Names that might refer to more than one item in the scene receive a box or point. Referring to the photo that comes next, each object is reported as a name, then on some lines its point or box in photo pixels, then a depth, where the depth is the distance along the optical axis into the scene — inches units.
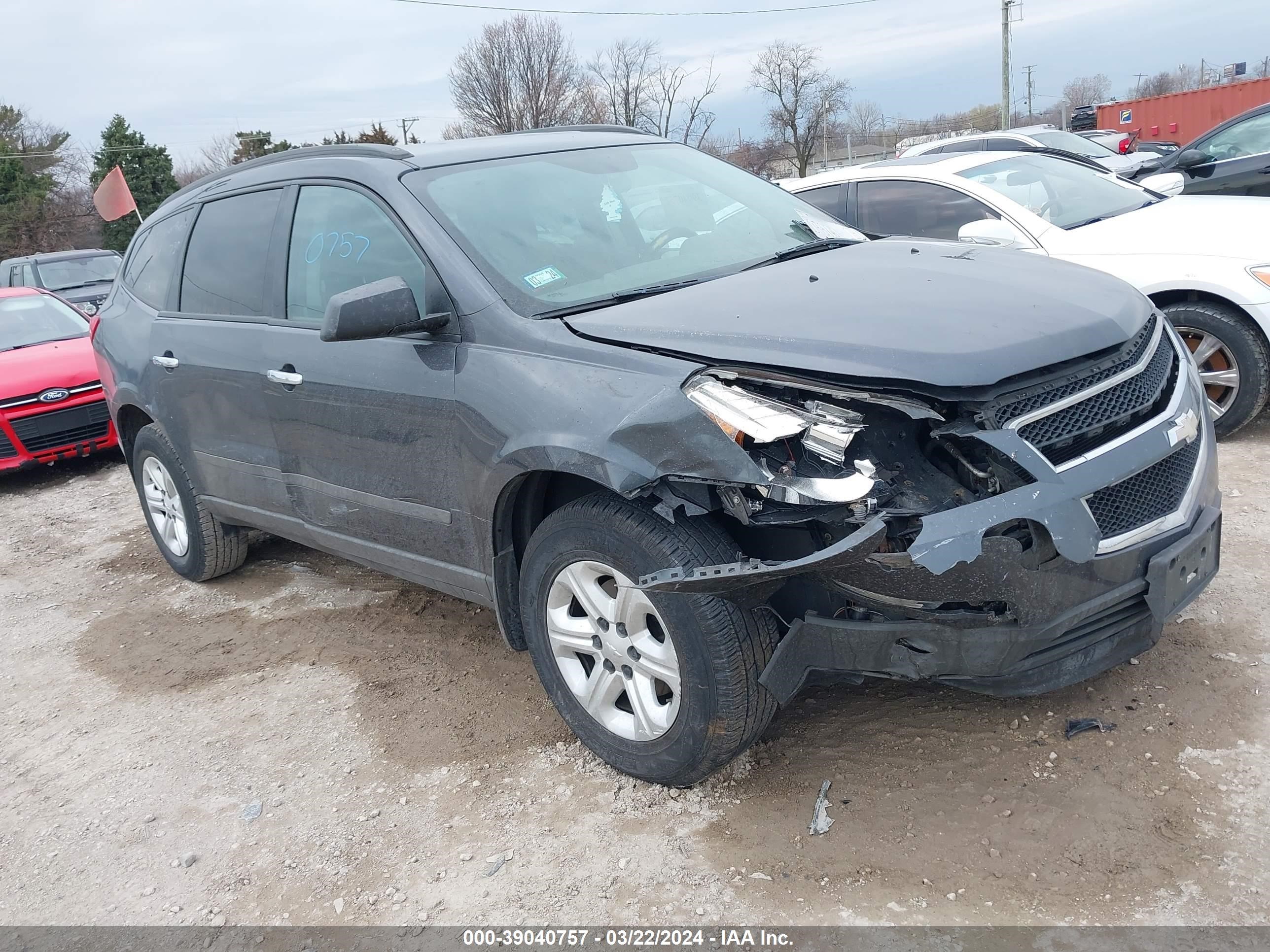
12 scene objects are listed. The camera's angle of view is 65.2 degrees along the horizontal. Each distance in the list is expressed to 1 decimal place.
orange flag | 516.4
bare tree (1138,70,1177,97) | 3272.6
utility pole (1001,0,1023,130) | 1379.2
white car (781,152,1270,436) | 198.7
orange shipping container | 1116.5
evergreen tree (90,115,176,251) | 1510.8
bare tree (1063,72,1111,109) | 3393.2
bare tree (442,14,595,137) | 1718.8
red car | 303.6
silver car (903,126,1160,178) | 335.0
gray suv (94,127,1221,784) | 94.7
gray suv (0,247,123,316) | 583.8
